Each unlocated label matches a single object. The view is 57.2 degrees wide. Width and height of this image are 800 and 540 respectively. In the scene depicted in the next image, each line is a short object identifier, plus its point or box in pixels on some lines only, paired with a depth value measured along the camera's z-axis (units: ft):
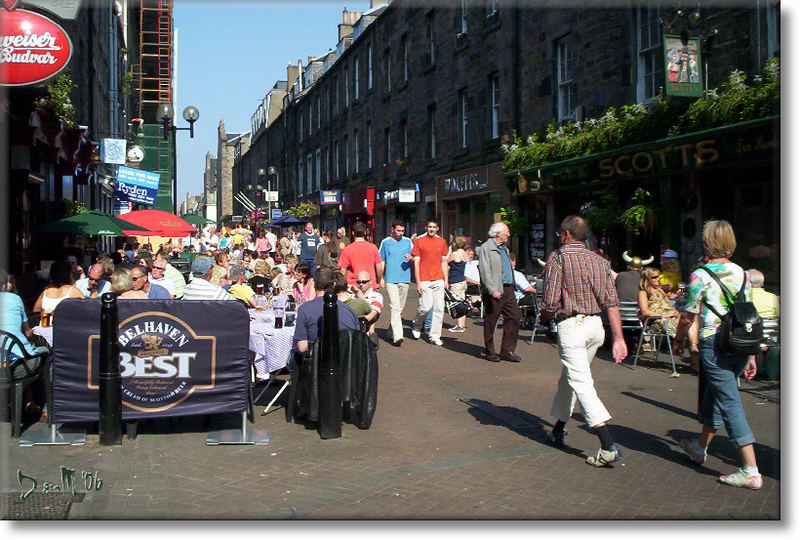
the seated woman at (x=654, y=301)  31.94
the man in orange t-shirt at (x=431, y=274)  37.86
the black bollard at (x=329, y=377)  20.27
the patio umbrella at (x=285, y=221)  101.97
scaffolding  166.91
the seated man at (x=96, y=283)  28.94
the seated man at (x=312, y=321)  21.45
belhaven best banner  19.48
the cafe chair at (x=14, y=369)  20.20
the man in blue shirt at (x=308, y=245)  58.03
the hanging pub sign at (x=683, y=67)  38.78
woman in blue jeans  16.24
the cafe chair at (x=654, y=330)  31.33
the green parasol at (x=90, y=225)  40.27
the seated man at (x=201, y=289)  25.16
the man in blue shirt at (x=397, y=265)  38.34
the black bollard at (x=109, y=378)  18.89
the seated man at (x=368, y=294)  26.43
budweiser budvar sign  27.30
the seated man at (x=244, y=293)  29.60
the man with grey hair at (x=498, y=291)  32.89
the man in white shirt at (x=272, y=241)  82.66
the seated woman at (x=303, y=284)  29.58
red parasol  53.31
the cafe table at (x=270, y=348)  23.53
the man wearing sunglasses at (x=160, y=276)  31.60
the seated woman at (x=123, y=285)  22.88
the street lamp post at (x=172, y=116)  68.39
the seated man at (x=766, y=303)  26.21
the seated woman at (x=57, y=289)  25.35
